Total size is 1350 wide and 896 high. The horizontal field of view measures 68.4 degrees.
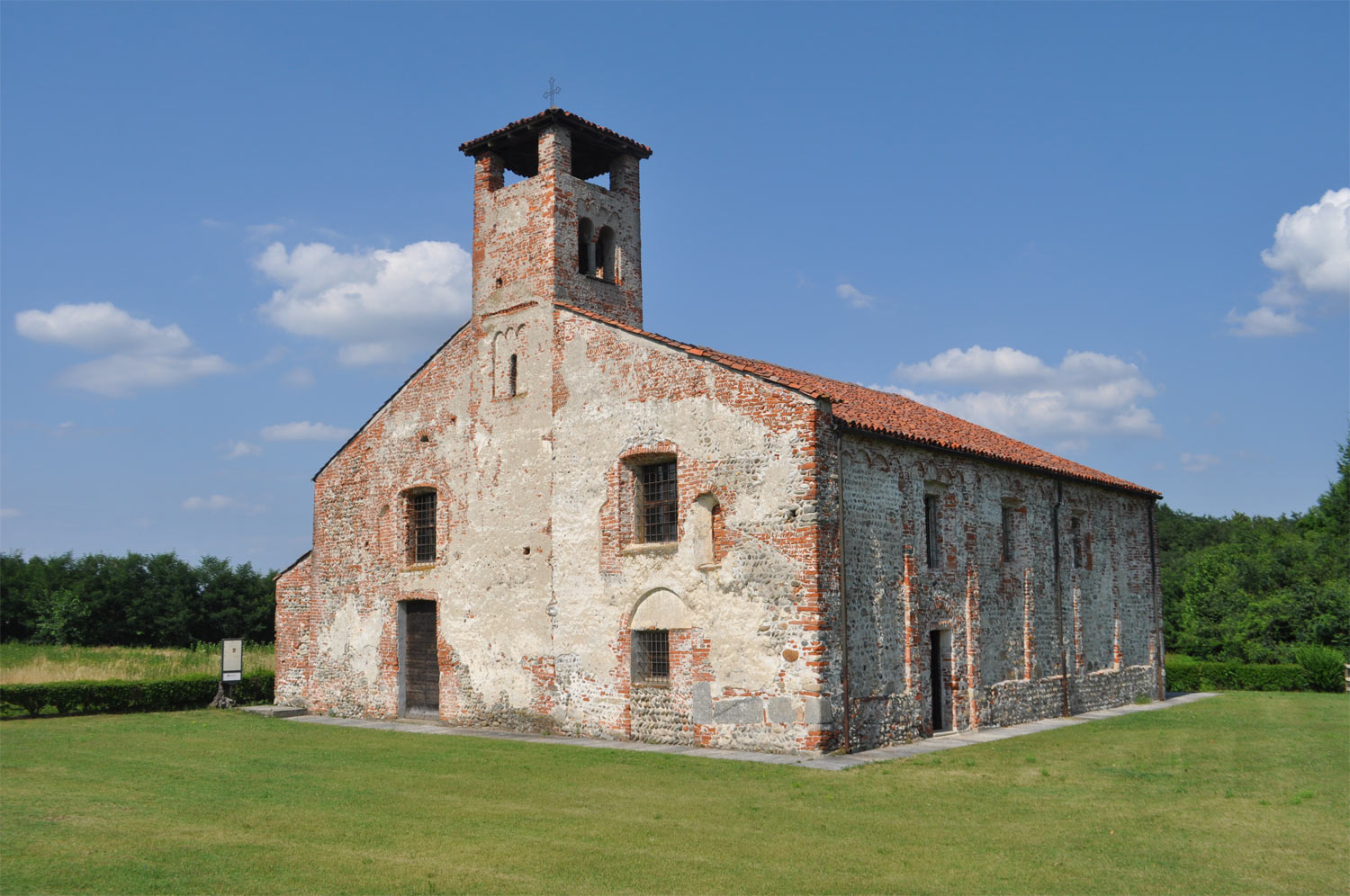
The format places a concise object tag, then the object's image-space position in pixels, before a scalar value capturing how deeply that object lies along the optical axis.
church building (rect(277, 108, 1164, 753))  15.40
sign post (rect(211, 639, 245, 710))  23.89
